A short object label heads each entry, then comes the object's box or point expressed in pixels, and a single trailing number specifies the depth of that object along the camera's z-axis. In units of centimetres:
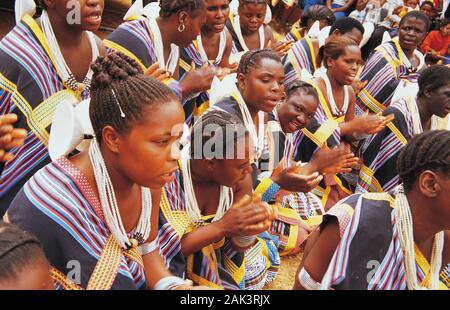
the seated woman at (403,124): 370
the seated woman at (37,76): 241
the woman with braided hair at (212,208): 214
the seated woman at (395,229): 184
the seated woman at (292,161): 317
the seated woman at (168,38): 328
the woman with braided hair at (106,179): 163
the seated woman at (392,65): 491
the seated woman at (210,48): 393
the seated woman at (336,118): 373
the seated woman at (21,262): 119
